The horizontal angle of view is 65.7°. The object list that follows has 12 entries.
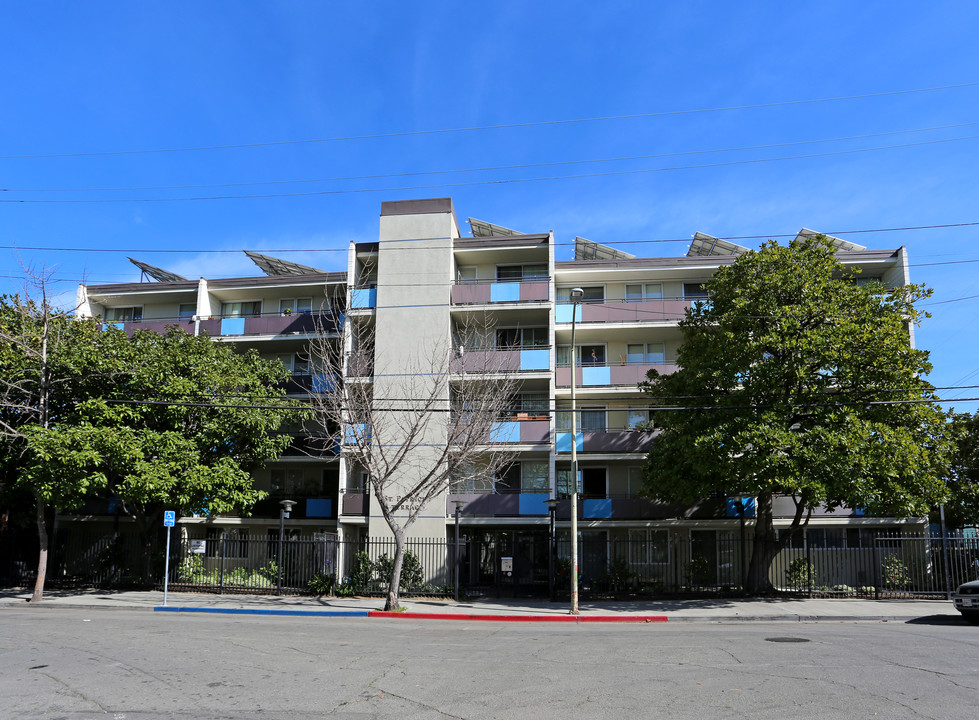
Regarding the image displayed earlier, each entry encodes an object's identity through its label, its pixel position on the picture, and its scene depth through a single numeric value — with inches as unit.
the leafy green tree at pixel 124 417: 956.6
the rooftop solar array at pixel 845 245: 1395.2
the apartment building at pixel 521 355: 1203.9
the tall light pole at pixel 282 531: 1051.3
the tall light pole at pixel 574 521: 851.9
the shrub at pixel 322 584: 1069.8
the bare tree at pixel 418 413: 928.9
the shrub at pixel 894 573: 1083.9
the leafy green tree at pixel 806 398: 831.7
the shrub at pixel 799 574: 1106.7
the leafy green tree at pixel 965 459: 1269.7
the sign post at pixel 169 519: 936.9
